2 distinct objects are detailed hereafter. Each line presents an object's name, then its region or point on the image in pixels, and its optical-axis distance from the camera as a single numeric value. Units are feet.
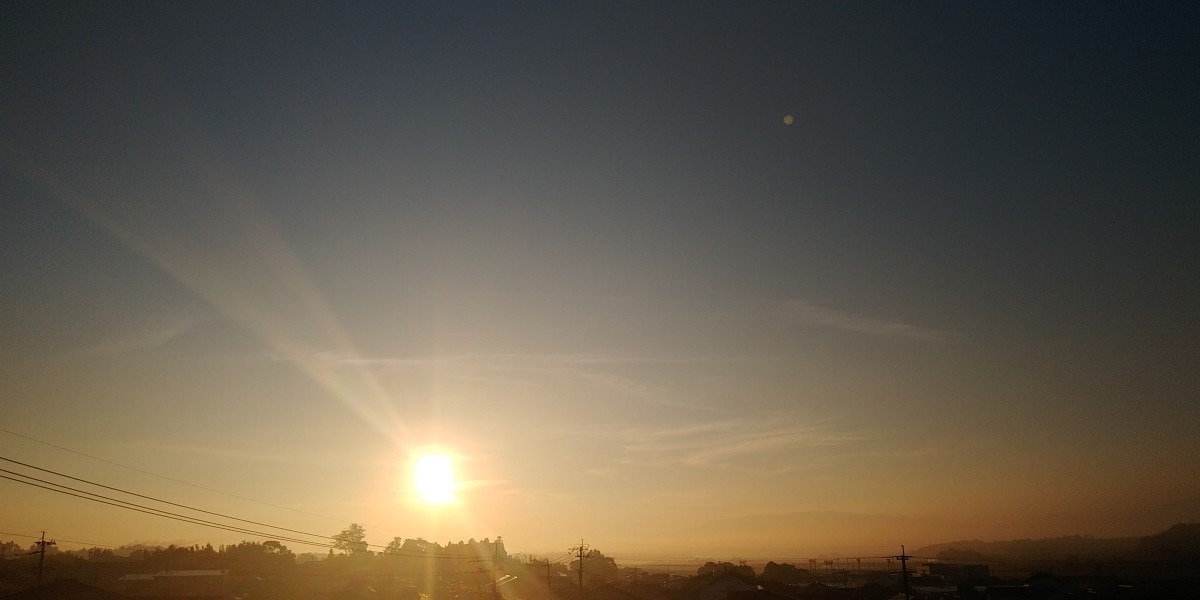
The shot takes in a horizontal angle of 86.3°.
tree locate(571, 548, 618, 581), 518.37
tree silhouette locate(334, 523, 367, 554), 545.44
